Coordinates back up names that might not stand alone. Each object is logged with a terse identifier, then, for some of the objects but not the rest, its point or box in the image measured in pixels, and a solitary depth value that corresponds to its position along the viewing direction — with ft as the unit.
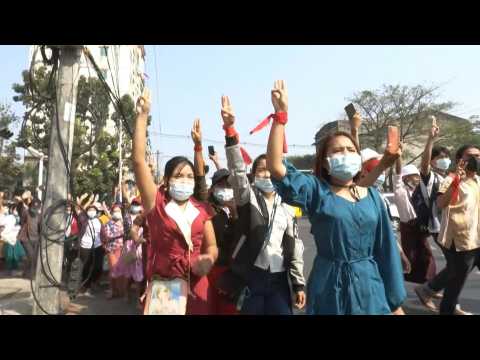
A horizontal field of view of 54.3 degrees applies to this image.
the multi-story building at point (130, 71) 160.10
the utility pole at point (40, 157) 37.14
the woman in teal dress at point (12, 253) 32.42
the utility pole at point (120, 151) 79.05
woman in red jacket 9.93
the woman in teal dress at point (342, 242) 8.05
